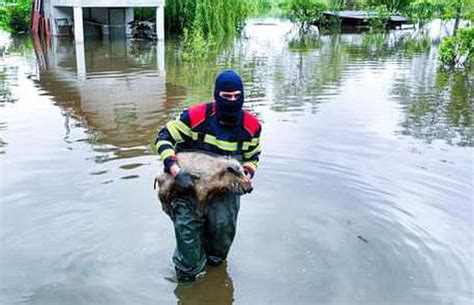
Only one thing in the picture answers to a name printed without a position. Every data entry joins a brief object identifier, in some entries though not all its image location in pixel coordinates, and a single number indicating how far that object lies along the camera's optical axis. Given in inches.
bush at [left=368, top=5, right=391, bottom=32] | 1421.0
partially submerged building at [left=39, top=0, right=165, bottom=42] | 843.4
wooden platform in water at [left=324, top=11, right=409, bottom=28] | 1485.0
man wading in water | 146.3
